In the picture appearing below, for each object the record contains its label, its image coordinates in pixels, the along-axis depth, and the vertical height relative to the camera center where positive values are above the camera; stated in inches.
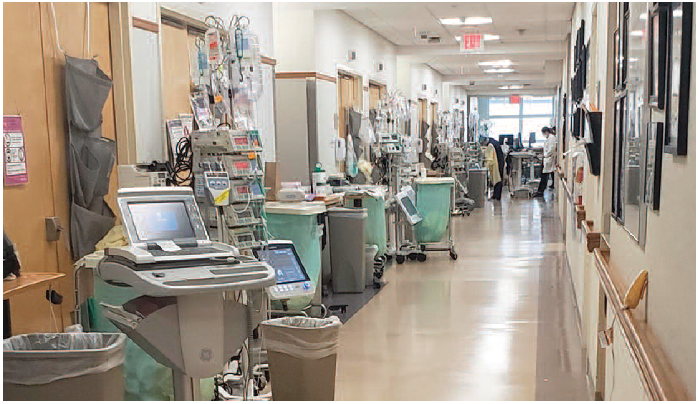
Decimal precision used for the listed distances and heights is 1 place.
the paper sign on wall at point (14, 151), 141.0 -1.2
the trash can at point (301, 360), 139.5 -42.3
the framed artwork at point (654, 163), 82.4 -3.2
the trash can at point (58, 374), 105.3 -33.3
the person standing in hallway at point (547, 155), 583.8 -14.8
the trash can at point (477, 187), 555.9 -37.6
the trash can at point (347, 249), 253.9 -38.3
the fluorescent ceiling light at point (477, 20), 387.9 +63.6
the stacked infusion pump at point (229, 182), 165.0 -9.1
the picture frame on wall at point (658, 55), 79.8 +9.0
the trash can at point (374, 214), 284.0 -29.9
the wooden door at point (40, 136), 144.9 +1.9
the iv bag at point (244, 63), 177.2 +19.4
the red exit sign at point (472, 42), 426.0 +56.2
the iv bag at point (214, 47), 177.1 +23.2
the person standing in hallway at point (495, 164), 623.5 -22.6
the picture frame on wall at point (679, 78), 69.5 +5.6
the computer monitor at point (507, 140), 852.5 -2.8
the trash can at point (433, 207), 343.0 -32.3
